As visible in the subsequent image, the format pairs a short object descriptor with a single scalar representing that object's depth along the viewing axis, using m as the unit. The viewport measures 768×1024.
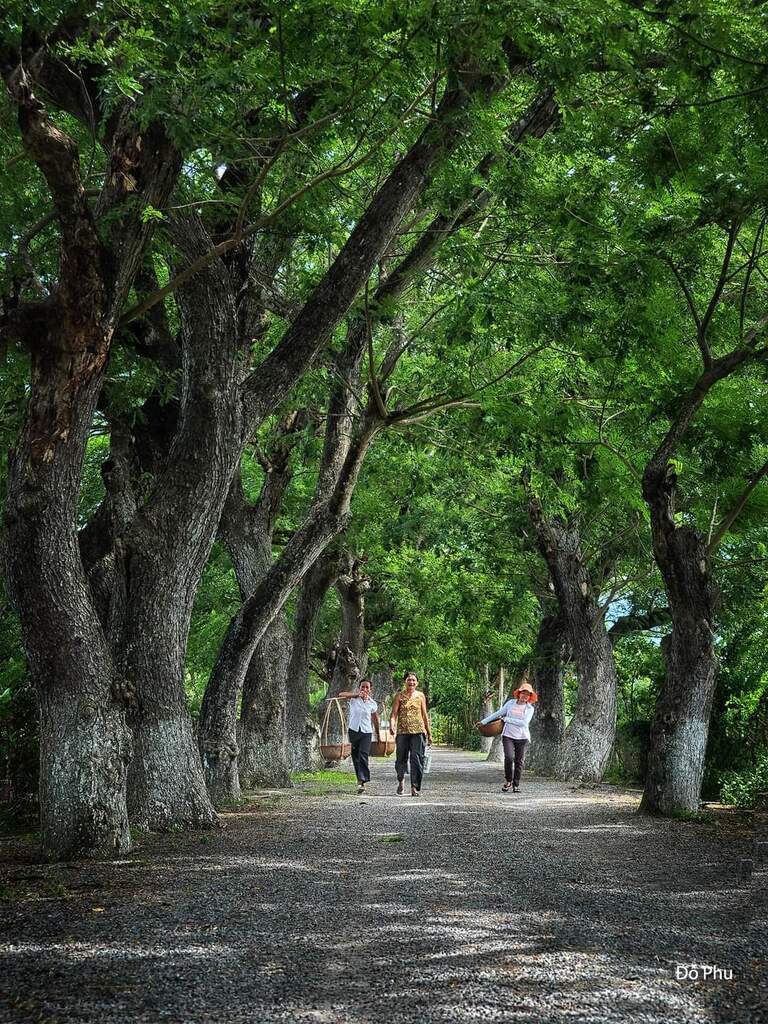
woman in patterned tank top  14.98
